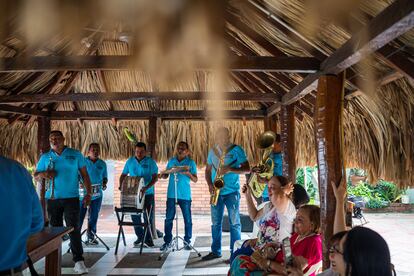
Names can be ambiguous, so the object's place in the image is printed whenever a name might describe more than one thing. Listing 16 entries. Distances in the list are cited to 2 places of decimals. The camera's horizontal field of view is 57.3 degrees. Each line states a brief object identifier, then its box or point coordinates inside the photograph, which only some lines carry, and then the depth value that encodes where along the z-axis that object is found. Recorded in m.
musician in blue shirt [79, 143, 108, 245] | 5.52
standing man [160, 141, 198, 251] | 5.18
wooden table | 2.61
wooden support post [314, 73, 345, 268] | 2.85
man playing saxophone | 4.53
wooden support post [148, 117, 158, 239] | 6.35
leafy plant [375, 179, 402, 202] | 10.09
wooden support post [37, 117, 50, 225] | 6.43
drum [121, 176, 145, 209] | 5.02
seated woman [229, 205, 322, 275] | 2.25
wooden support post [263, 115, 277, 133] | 6.21
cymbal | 5.12
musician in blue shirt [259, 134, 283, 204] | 5.09
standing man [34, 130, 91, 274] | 4.16
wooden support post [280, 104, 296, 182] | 4.85
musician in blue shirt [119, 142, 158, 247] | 5.46
